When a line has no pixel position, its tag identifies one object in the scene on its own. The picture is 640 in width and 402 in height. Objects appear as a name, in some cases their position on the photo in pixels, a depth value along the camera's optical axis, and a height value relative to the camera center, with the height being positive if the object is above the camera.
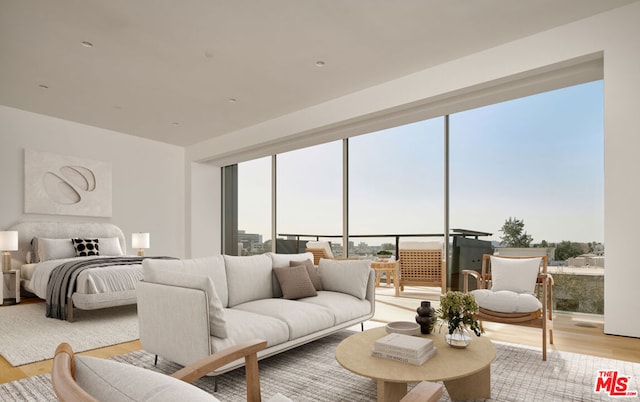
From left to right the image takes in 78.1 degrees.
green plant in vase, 2.29 -0.65
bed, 4.20 -0.78
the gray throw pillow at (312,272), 3.84 -0.68
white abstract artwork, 5.96 +0.28
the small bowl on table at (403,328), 2.48 -0.81
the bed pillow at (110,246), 6.11 -0.69
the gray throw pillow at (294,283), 3.50 -0.72
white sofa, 2.40 -0.78
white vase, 2.25 -0.79
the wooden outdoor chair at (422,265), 5.55 -0.90
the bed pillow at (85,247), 5.74 -0.66
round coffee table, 1.88 -0.83
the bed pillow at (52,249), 5.52 -0.66
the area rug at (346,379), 2.34 -1.15
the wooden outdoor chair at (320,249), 6.63 -0.79
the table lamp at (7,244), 5.21 -0.56
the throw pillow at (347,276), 3.78 -0.72
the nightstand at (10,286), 5.30 -1.14
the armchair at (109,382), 0.69 -0.34
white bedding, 4.16 -0.85
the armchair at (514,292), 3.02 -0.75
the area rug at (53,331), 3.19 -1.24
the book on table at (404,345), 2.03 -0.76
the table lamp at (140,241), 6.80 -0.67
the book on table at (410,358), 2.00 -0.81
